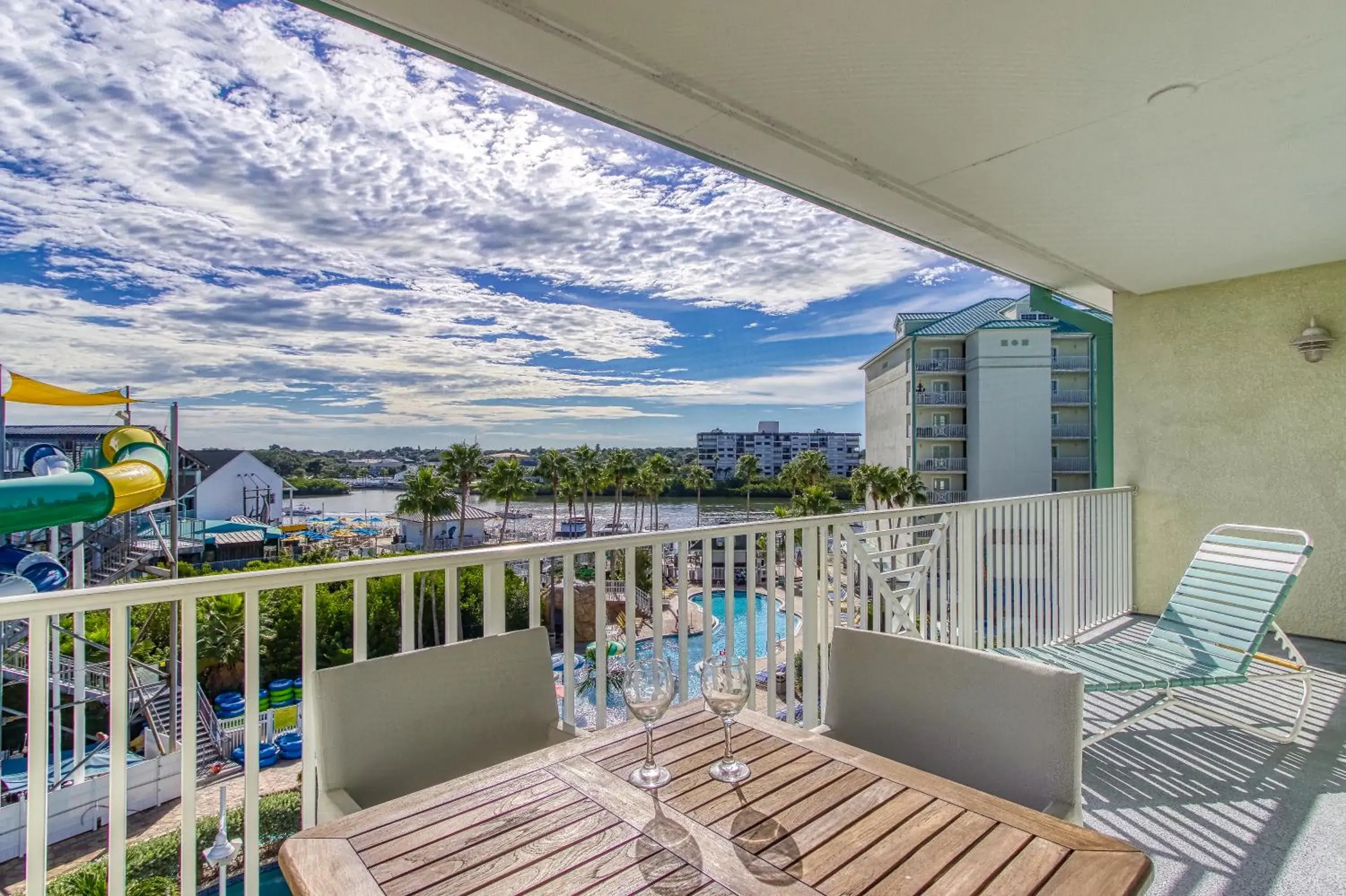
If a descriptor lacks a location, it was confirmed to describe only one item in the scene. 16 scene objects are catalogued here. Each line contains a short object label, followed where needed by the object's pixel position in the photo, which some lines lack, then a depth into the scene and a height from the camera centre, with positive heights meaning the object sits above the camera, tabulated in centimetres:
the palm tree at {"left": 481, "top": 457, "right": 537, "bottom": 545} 3253 -121
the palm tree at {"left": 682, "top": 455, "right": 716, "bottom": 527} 2514 -84
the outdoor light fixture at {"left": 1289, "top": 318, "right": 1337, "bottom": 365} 442 +73
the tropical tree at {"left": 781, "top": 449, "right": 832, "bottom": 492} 2553 -60
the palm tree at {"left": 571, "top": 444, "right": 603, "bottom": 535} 3259 -66
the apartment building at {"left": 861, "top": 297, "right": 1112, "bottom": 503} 2250 +178
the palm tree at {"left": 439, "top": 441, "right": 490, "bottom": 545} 3191 -46
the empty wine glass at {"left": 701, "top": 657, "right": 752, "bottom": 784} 129 -45
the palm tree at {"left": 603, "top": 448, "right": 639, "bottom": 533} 3222 -60
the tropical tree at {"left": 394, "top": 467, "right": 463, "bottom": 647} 2986 -194
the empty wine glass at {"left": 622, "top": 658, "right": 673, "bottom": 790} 129 -45
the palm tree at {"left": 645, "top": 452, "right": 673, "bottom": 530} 2964 -79
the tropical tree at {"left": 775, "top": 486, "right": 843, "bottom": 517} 2170 -153
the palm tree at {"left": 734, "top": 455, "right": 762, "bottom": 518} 2508 -57
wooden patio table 93 -58
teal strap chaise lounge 292 -89
